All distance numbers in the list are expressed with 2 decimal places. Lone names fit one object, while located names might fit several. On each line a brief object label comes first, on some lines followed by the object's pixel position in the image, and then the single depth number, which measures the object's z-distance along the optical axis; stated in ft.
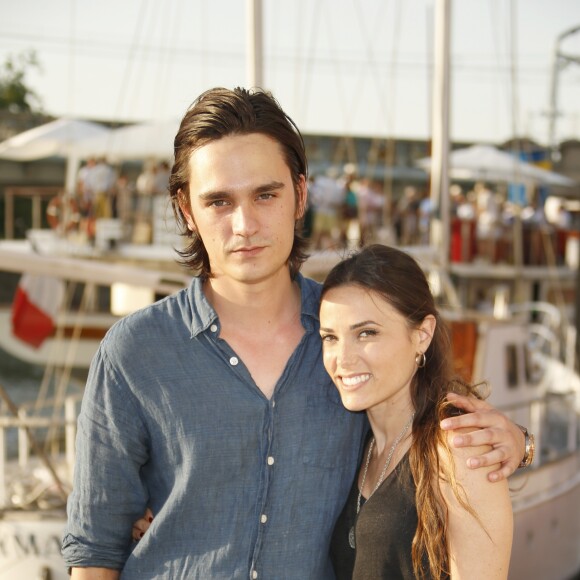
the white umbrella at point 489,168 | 71.87
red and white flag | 31.17
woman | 6.73
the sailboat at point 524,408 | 29.12
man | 7.07
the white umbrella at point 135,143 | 57.41
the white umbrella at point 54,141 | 61.11
